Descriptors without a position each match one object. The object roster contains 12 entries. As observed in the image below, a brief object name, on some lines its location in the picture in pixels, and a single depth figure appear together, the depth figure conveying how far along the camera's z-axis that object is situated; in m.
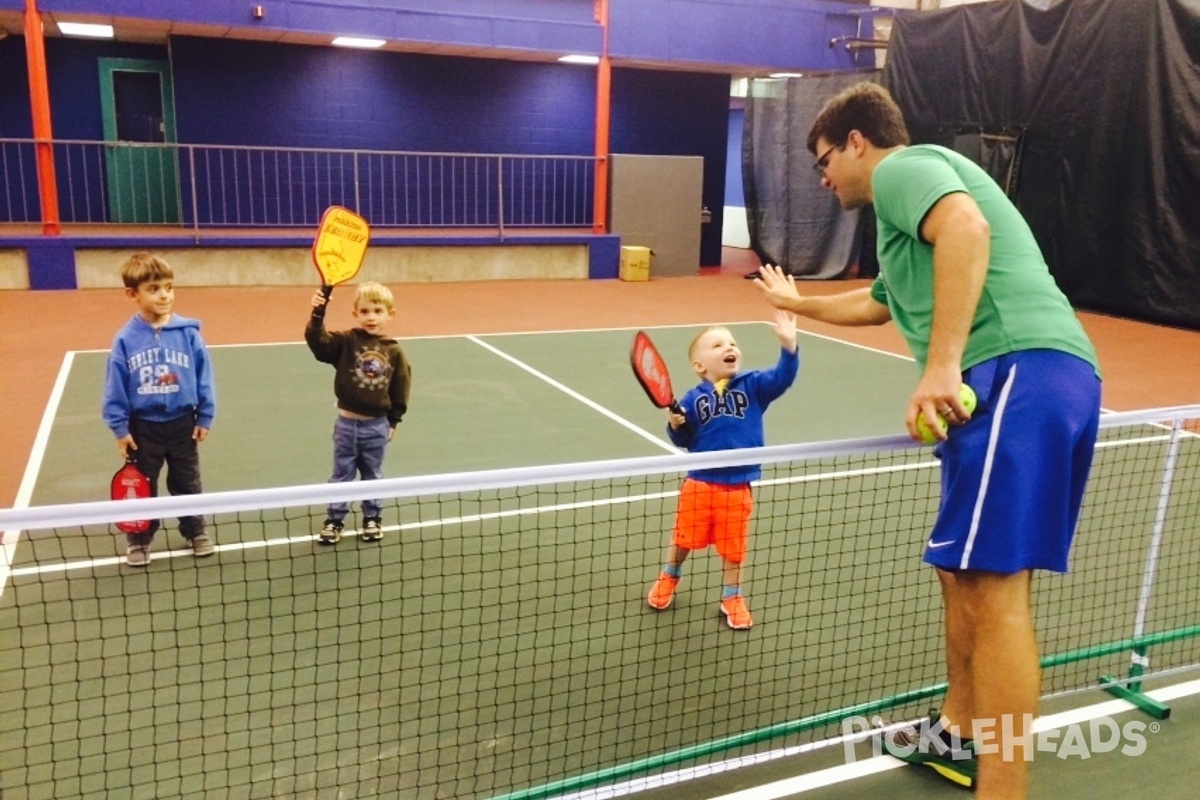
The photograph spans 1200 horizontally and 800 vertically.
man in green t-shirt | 2.36
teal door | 15.95
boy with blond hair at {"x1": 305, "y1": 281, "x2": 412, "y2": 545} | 4.93
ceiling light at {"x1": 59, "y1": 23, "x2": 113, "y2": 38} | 14.64
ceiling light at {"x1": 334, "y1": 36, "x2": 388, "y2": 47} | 15.37
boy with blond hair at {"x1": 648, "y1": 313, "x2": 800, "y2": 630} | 4.19
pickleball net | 3.25
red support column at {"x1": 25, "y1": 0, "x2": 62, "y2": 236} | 13.27
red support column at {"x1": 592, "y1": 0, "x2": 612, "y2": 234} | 16.12
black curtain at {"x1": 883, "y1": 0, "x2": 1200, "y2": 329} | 12.72
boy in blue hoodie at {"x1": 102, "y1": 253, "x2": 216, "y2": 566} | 4.61
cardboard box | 16.55
